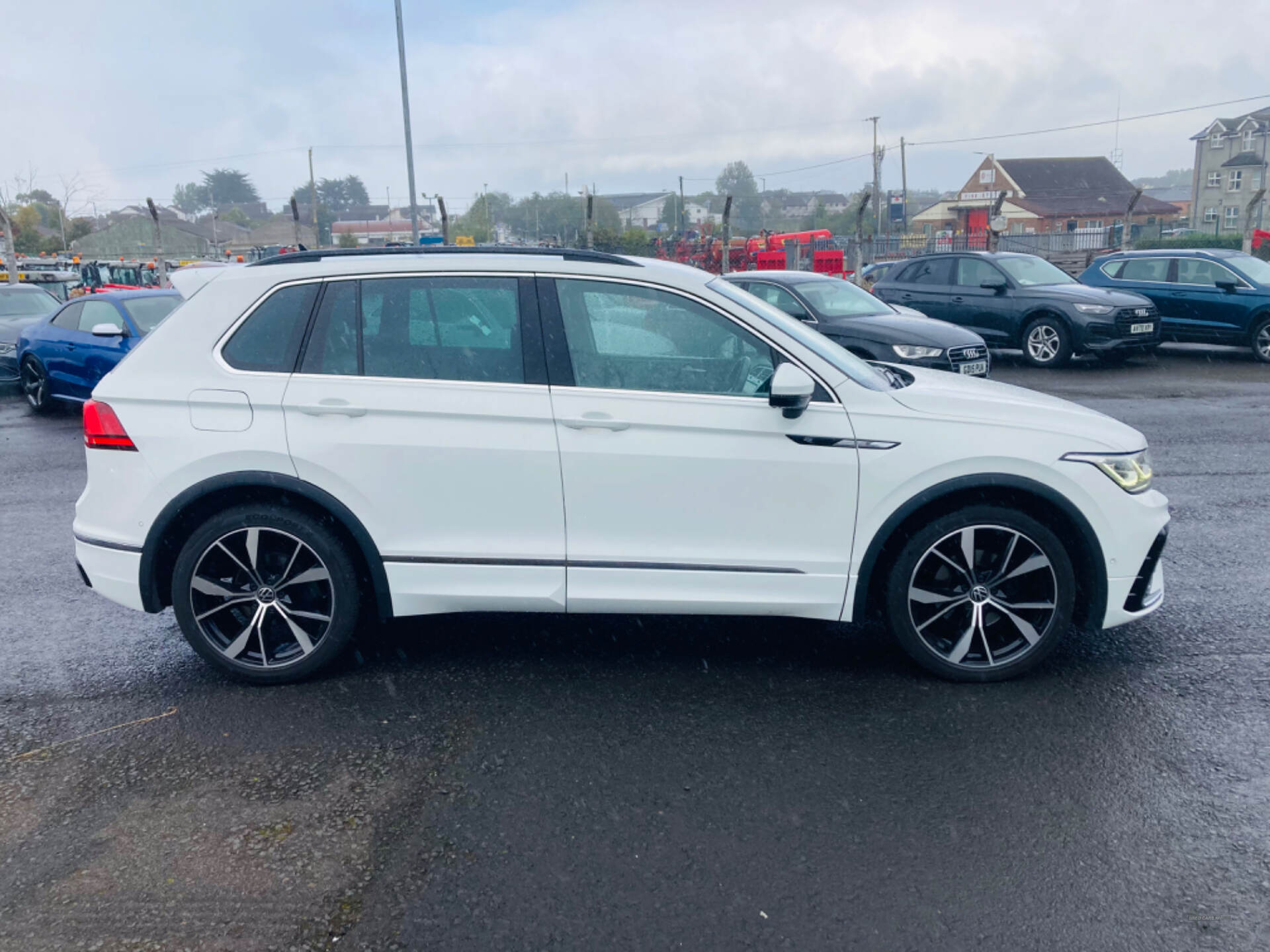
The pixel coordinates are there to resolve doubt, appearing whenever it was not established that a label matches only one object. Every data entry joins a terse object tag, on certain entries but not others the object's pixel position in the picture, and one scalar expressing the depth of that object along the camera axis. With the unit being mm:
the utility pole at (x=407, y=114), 21750
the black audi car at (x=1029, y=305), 14820
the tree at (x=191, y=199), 143750
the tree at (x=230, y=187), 142375
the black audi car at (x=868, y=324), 11289
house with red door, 71750
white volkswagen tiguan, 4203
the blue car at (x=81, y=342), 12219
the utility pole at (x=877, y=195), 49044
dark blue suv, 15383
